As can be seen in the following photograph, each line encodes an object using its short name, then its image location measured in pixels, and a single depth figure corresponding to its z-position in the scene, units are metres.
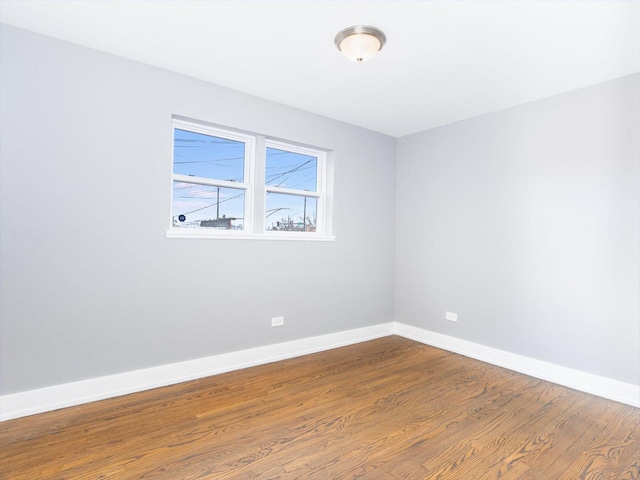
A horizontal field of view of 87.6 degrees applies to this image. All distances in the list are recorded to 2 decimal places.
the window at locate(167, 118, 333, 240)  3.02
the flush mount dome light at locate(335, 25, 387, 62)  2.17
